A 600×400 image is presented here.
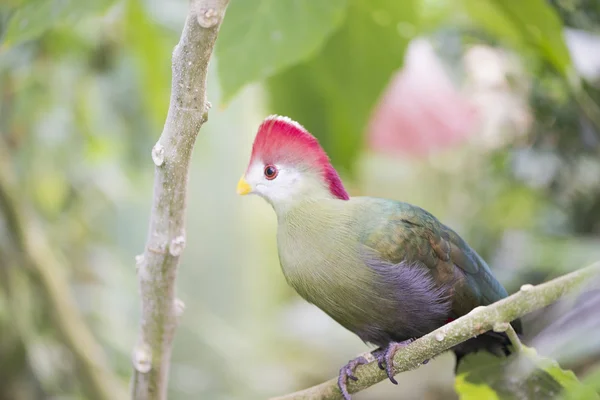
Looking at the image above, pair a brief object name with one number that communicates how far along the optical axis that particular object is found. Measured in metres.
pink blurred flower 5.73
